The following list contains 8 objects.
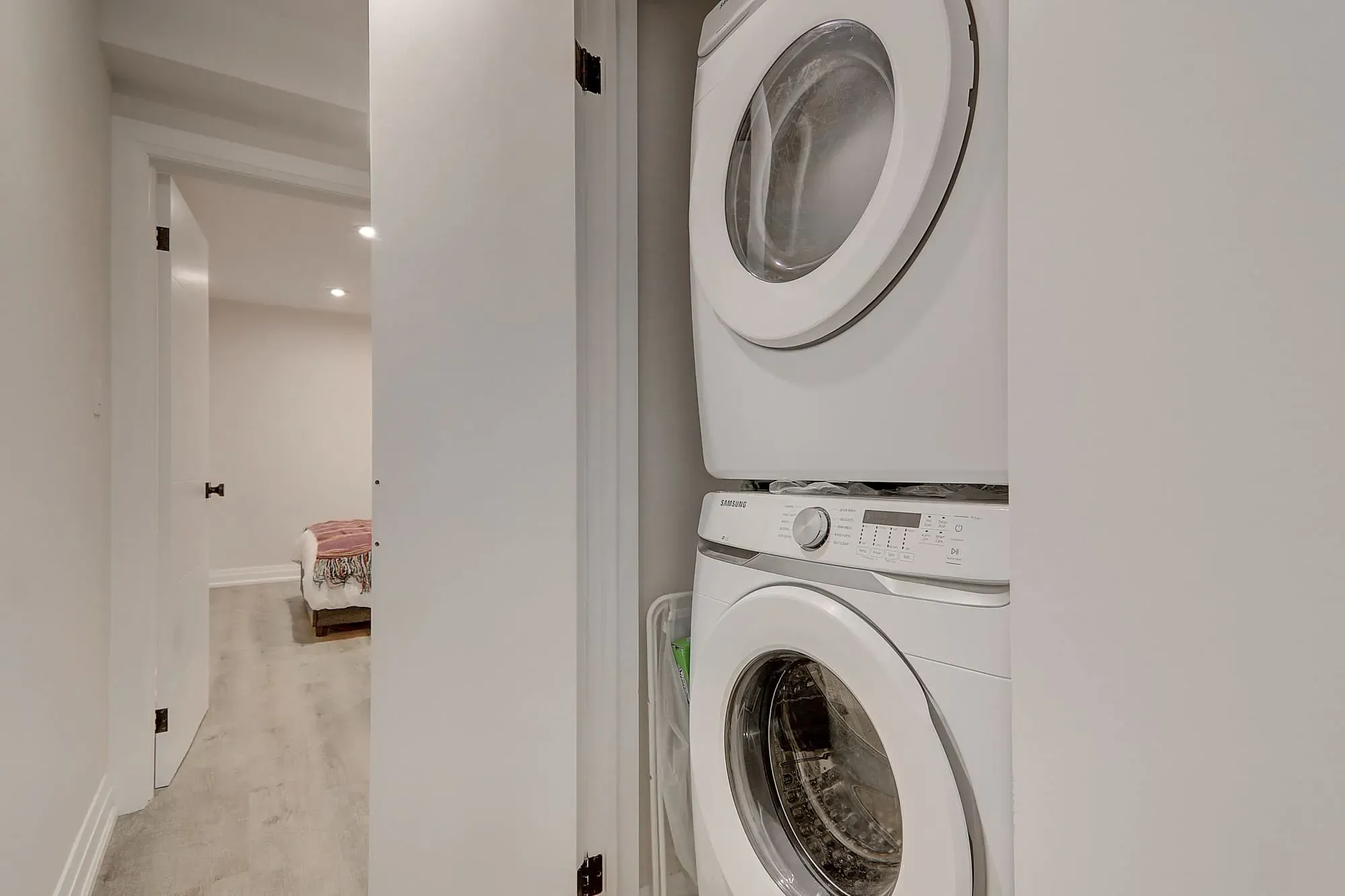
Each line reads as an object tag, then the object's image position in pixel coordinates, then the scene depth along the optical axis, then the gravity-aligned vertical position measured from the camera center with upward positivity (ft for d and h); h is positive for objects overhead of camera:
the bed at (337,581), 11.35 -2.53
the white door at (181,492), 6.51 -0.52
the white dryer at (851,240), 2.27 +0.93
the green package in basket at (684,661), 3.98 -1.42
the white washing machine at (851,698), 2.12 -1.07
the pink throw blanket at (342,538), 11.77 -1.89
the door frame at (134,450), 6.02 -0.02
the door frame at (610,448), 4.08 +0.00
